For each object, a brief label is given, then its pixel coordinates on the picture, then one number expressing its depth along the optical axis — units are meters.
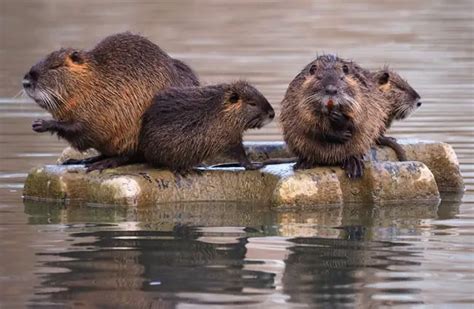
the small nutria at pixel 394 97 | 17.56
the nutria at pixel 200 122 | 16.39
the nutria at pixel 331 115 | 16.14
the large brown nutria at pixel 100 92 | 16.47
